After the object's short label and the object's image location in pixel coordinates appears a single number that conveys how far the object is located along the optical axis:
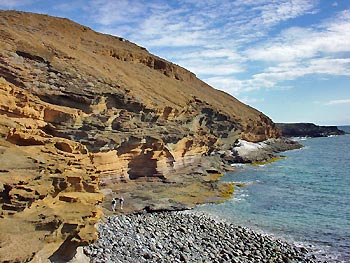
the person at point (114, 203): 25.38
